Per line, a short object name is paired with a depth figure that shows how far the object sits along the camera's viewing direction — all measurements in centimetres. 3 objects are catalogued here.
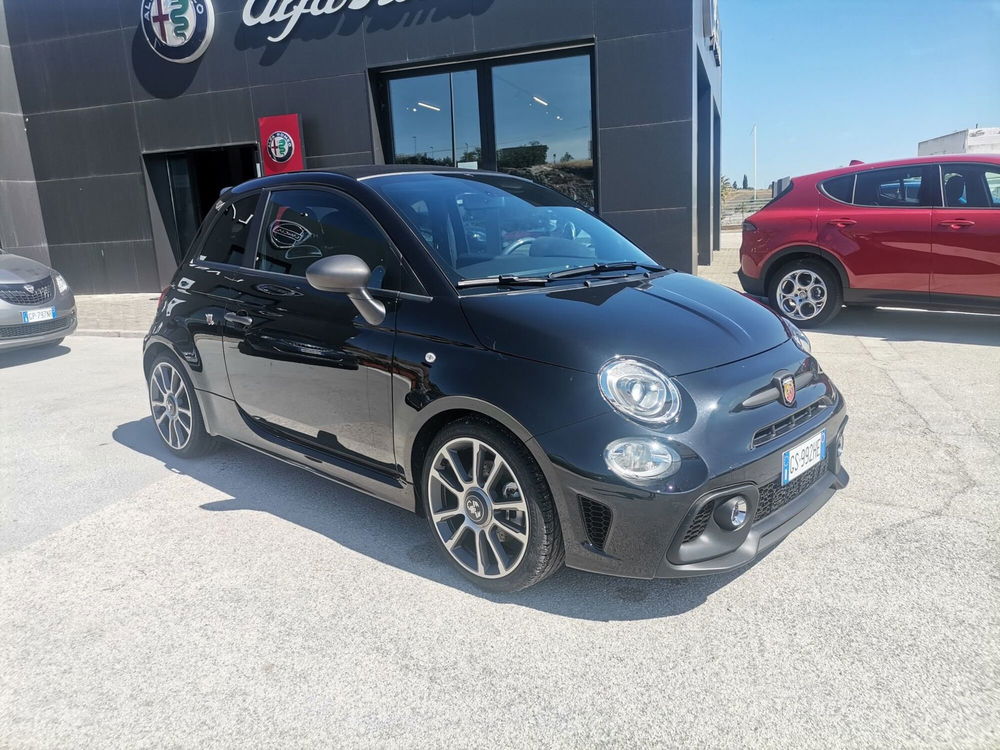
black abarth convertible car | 255
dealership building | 1042
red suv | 695
